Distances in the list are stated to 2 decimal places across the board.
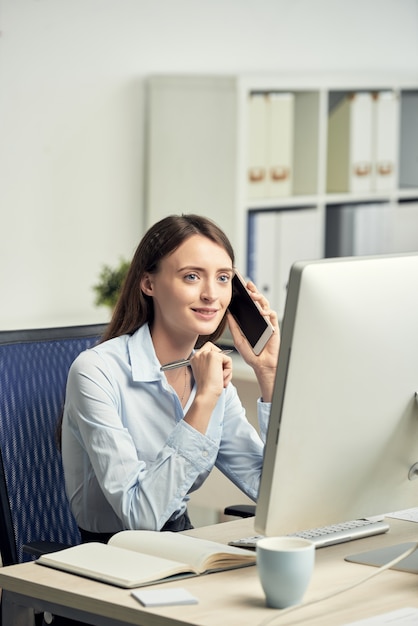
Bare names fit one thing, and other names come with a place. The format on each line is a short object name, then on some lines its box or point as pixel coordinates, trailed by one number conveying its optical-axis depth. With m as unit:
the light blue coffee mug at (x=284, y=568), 1.92
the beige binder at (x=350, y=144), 5.96
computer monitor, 2.02
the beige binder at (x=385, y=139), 6.06
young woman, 2.52
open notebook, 2.09
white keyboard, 2.40
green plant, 5.28
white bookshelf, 5.36
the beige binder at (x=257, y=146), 5.45
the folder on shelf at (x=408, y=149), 6.61
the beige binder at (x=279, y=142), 5.52
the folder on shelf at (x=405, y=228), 6.31
